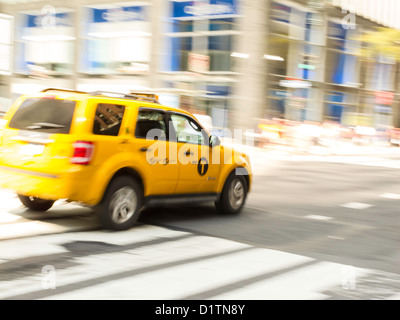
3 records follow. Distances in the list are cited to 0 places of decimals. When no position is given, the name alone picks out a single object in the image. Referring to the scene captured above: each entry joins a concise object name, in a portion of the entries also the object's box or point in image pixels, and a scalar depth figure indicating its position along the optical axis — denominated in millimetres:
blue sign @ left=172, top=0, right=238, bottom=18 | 28641
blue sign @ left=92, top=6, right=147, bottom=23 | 32875
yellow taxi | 7152
